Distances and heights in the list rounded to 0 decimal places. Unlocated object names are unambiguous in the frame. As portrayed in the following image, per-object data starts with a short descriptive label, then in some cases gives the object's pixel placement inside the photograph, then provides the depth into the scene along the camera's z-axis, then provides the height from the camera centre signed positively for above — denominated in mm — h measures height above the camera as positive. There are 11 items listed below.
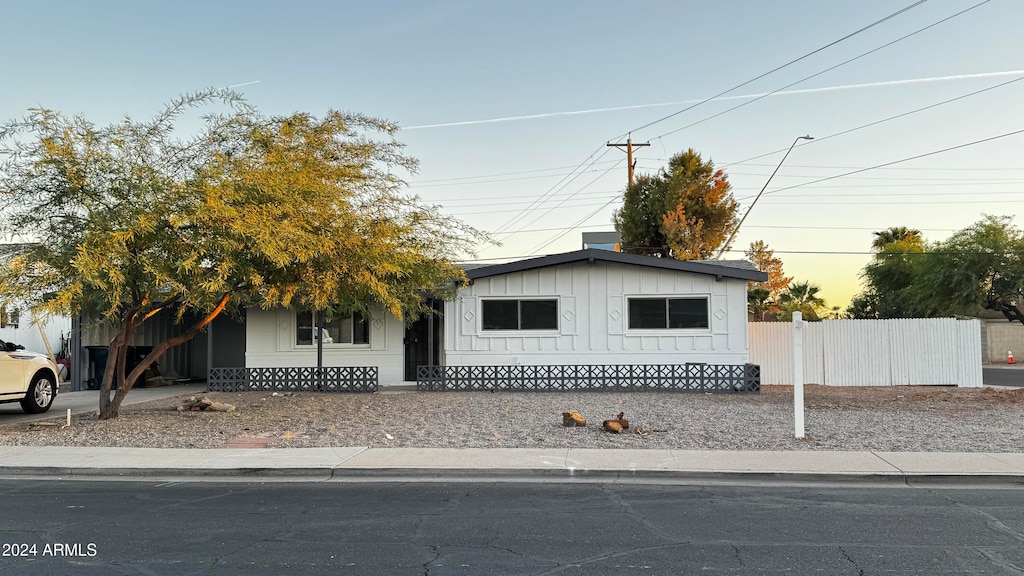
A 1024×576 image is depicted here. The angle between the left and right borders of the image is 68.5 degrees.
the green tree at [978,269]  25422 +1671
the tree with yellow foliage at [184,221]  10898 +1606
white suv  14008 -971
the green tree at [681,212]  40312 +5994
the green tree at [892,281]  37000 +1978
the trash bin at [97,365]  20281 -1015
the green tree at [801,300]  31672 +850
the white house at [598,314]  18953 +214
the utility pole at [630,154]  38844 +8711
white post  11039 -822
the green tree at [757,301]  30250 +765
